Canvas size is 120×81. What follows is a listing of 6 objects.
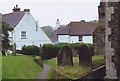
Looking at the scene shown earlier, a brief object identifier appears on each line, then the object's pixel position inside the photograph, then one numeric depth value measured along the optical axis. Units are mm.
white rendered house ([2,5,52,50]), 41906
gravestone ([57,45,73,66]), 15131
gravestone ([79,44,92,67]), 14141
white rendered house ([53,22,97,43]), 47500
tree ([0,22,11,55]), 30312
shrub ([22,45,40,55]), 33594
